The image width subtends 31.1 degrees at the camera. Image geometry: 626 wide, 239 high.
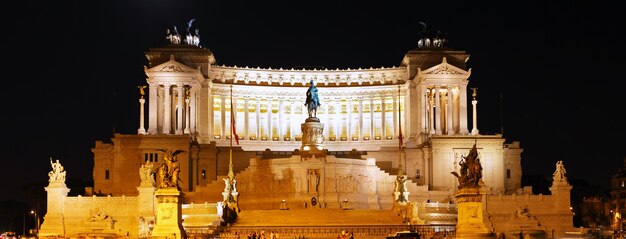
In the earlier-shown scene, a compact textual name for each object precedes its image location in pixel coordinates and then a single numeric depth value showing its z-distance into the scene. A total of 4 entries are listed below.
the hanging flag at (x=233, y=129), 114.00
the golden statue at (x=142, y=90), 125.44
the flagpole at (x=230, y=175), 94.44
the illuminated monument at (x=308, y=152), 96.75
